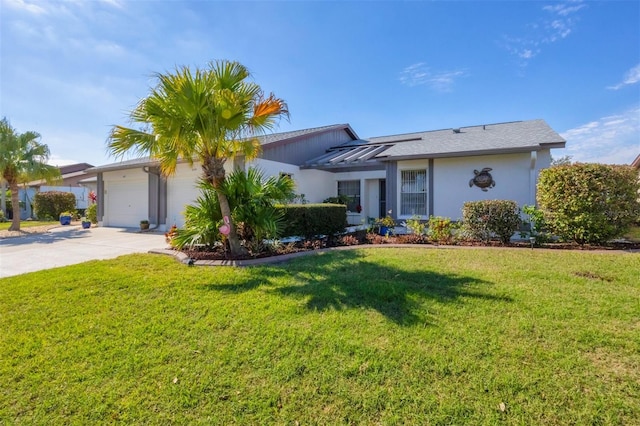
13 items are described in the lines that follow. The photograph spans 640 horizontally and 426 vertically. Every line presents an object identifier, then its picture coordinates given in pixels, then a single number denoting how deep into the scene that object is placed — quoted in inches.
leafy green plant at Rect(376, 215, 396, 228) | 459.5
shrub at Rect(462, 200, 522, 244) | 351.3
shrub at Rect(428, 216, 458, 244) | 374.3
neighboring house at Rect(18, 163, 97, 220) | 1037.2
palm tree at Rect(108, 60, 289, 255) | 263.0
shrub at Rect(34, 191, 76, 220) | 939.3
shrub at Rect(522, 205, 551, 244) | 341.7
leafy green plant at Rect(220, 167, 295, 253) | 319.3
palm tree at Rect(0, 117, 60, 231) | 638.5
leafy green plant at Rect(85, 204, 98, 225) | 751.8
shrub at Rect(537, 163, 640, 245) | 307.9
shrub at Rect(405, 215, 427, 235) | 398.7
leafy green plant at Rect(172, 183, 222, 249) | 320.5
